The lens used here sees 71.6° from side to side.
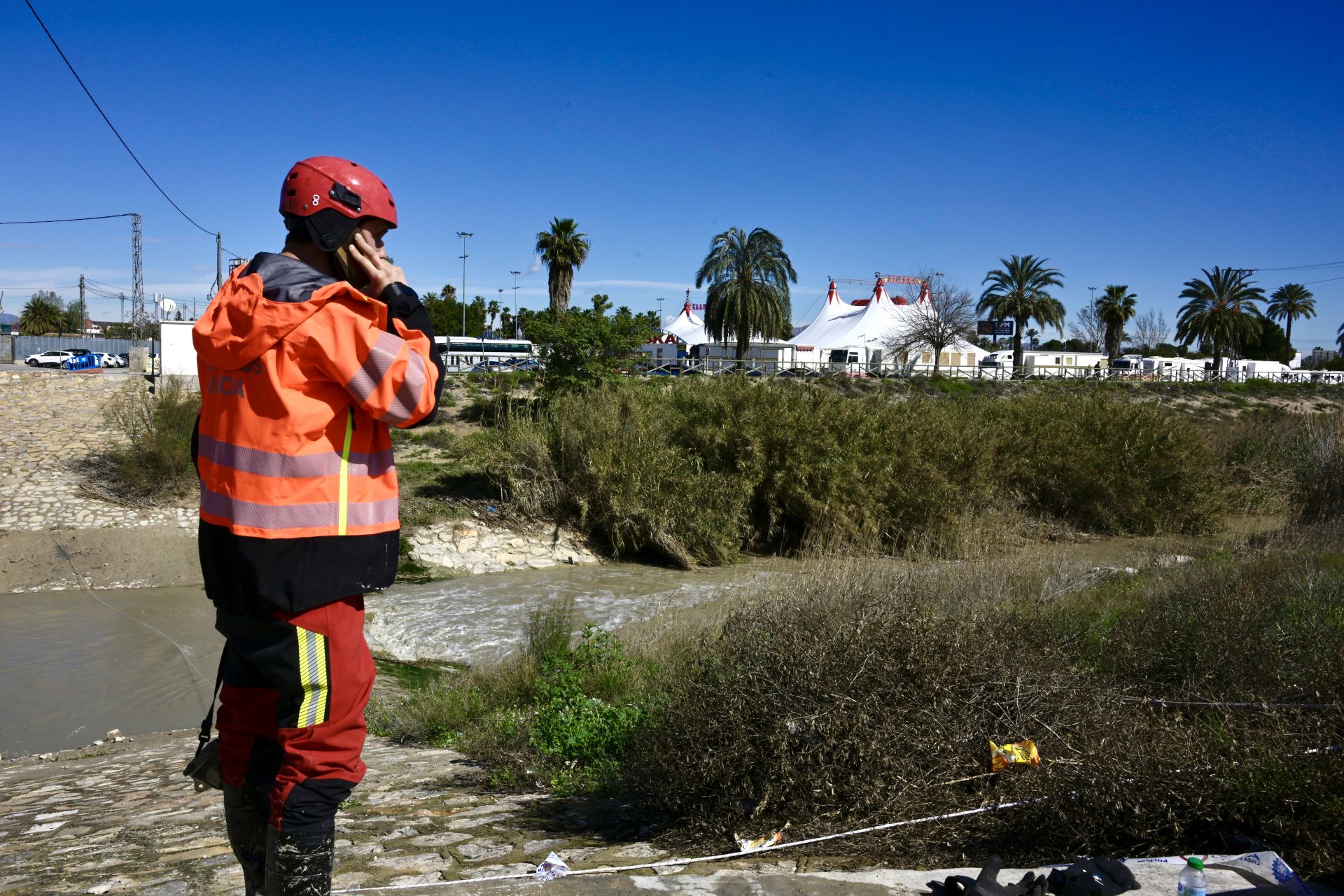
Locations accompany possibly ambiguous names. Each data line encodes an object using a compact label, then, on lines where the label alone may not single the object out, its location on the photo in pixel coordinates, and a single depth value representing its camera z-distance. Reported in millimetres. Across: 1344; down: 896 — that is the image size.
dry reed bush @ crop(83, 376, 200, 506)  19953
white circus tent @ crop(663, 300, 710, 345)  75750
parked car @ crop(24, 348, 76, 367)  44906
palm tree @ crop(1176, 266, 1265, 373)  60188
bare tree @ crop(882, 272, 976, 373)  53531
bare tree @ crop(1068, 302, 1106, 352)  73938
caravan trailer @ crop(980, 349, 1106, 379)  50934
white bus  31497
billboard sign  54844
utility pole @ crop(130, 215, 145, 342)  57594
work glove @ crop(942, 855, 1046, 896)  2814
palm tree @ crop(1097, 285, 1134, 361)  64188
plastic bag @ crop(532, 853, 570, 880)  3168
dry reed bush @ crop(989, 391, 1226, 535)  22859
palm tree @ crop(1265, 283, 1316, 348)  74375
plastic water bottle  2789
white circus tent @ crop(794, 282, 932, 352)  57969
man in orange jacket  2363
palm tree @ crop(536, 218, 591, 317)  41344
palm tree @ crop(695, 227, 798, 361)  43375
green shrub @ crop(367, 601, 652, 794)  5105
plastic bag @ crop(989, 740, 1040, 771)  3729
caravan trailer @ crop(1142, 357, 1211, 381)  54469
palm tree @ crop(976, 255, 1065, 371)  51531
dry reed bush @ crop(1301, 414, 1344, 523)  19636
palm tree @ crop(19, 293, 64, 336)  70062
